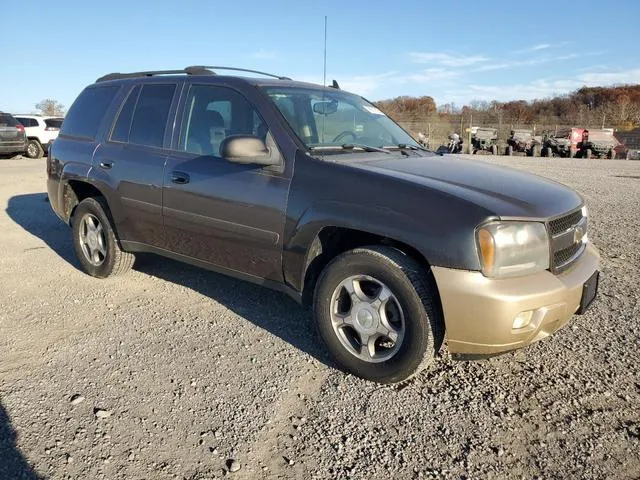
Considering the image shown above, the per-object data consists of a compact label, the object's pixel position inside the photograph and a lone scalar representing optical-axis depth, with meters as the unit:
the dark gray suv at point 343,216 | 2.75
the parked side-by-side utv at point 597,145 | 27.48
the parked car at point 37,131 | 20.14
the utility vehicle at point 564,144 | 28.22
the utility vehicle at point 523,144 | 29.07
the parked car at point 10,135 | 18.02
